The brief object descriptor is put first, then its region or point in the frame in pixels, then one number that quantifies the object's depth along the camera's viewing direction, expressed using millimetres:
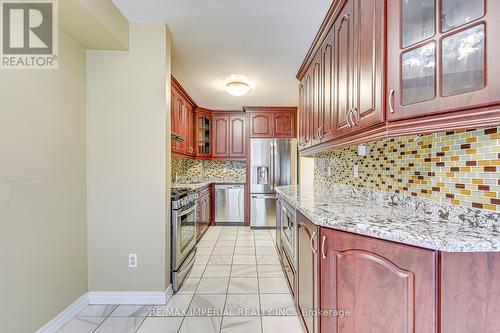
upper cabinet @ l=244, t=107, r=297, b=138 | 4773
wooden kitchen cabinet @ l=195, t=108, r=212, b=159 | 4805
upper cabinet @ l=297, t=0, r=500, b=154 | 873
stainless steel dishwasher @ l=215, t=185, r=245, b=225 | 4840
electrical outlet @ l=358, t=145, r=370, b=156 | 2012
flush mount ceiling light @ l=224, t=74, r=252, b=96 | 3178
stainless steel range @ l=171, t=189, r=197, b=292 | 2254
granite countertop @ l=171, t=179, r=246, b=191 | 3428
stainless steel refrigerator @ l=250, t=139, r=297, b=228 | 4668
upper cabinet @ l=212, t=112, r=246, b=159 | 5051
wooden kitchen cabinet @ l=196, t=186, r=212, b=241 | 3854
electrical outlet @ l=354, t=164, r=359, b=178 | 2189
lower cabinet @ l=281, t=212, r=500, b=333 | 851
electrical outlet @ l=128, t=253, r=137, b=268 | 2078
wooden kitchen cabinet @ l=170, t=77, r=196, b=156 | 3374
